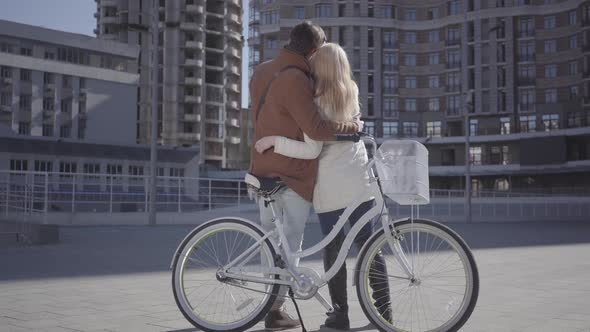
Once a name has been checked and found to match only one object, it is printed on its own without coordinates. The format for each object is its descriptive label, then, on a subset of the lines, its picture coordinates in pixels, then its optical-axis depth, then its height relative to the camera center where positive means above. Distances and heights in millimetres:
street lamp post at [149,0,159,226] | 21547 +1706
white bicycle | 4047 -472
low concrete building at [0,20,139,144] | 56656 +7860
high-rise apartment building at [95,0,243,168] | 82500 +13019
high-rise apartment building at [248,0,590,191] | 68562 +10882
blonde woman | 4352 +156
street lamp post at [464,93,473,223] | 30969 +83
